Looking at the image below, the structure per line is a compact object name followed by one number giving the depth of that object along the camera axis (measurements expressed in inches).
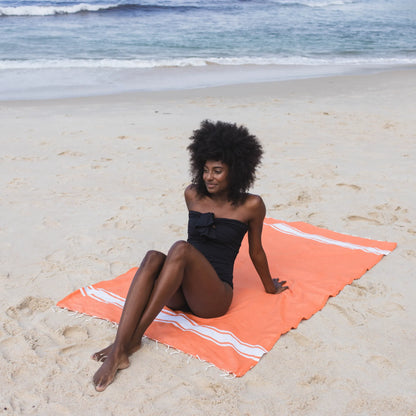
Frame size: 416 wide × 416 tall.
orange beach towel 121.0
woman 115.6
